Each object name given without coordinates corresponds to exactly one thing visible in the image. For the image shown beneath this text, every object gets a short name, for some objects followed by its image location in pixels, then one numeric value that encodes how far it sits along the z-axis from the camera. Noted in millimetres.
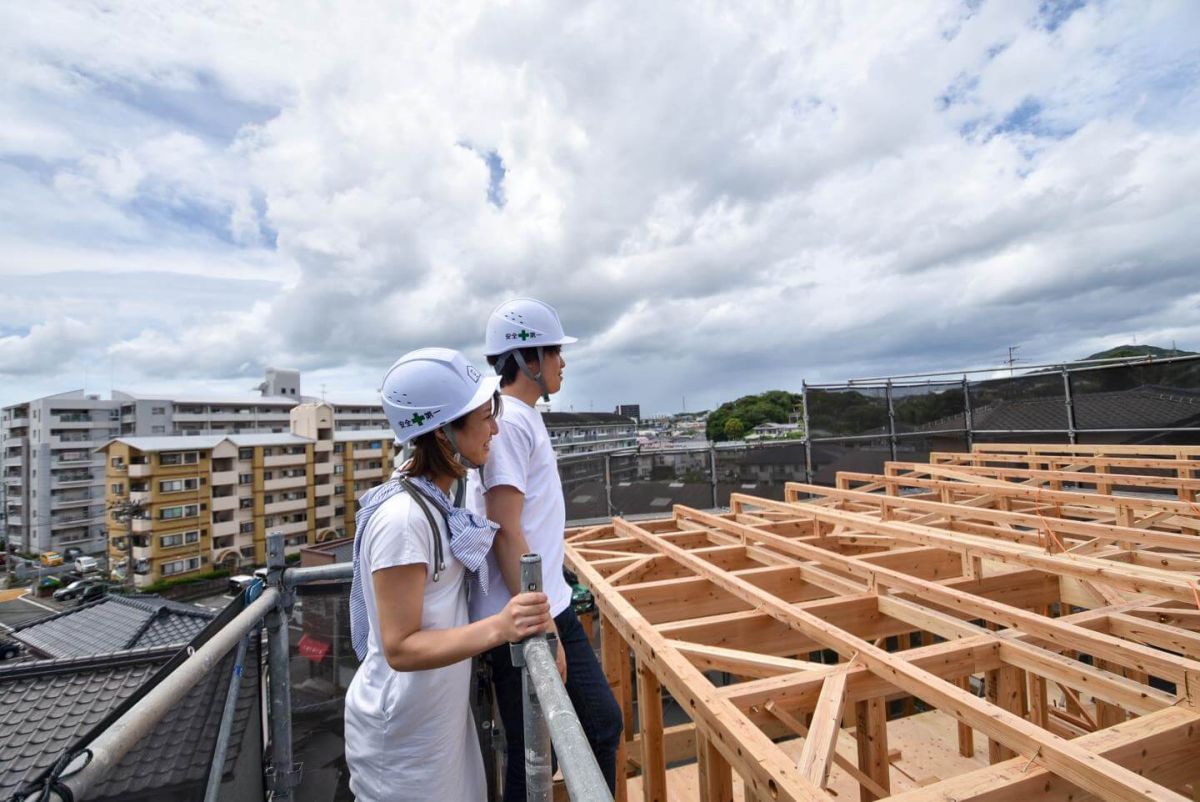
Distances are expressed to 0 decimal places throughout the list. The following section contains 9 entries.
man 1928
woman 1431
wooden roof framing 2156
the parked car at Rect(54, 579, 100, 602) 32094
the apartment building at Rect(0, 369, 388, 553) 43094
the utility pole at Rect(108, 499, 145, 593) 31188
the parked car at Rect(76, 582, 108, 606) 31000
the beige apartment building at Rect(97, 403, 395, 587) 32469
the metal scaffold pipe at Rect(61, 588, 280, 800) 1101
